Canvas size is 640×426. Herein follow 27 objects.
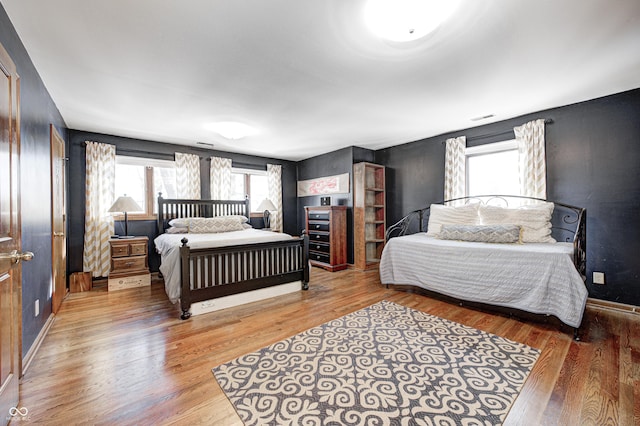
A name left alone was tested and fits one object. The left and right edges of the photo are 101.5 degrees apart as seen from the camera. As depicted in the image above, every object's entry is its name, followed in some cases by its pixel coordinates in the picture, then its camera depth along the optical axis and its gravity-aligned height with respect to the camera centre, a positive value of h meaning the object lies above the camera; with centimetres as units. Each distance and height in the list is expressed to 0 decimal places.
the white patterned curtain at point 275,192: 580 +48
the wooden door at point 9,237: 123 -10
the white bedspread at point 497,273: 232 -67
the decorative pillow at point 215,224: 420 -17
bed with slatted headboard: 285 -61
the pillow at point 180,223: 425 -14
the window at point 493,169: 374 +62
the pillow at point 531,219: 306 -12
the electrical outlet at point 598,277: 295 -79
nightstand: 376 -71
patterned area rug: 144 -110
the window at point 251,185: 553 +62
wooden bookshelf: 479 -4
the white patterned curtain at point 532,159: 331 +65
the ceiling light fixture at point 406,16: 150 +118
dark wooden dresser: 479 -44
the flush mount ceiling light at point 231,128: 353 +120
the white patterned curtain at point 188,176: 467 +70
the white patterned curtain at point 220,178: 501 +70
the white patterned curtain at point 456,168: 403 +66
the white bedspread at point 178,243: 287 -35
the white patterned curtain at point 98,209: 392 +10
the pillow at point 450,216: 363 -8
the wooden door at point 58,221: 267 -5
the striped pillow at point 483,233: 305 -28
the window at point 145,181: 436 +60
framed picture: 516 +58
